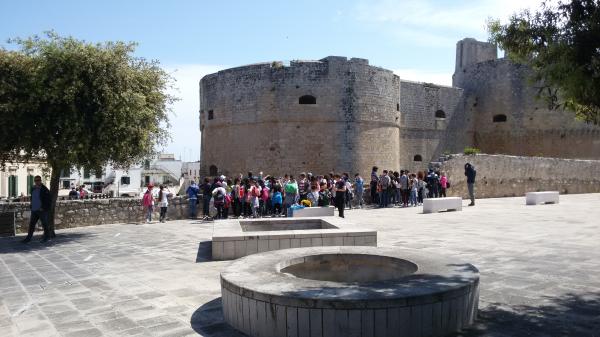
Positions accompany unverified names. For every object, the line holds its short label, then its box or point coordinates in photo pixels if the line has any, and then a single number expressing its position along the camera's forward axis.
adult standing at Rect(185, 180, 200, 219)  13.83
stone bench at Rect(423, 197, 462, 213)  14.37
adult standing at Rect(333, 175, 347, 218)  12.55
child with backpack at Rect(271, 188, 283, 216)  13.59
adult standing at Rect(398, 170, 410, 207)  16.75
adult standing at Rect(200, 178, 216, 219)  13.83
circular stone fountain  3.49
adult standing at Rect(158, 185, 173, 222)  13.10
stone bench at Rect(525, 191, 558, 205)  16.83
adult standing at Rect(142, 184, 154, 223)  12.87
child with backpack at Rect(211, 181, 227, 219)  13.17
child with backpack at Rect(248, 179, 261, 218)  13.27
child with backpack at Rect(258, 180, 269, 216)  13.87
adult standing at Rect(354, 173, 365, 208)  16.39
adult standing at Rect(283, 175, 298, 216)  13.50
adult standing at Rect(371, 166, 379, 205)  16.34
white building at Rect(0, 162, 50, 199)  27.73
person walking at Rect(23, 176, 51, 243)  9.78
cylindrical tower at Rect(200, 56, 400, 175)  22.97
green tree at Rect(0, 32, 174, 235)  9.31
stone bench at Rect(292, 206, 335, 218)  10.86
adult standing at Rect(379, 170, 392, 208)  16.31
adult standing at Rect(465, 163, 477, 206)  15.86
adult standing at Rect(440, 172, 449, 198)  17.88
